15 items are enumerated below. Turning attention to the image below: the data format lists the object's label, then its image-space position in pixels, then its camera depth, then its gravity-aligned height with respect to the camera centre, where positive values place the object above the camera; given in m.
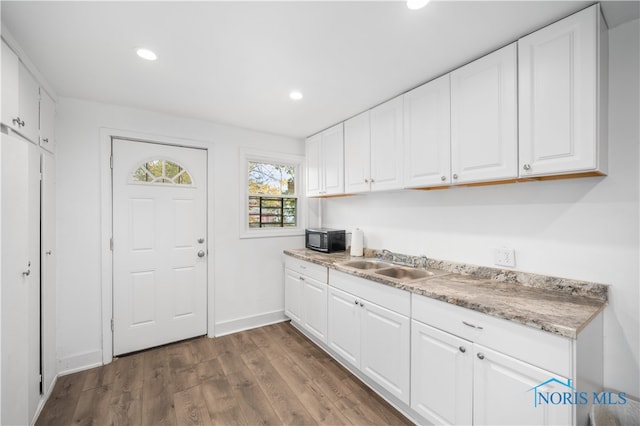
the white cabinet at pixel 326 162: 2.97 +0.58
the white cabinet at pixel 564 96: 1.31 +0.59
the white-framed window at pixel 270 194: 3.30 +0.24
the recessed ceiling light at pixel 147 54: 1.70 +1.00
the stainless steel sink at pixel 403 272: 2.30 -0.52
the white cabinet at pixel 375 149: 2.30 +0.58
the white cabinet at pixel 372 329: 1.82 -0.89
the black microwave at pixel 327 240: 3.10 -0.32
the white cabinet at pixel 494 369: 1.15 -0.77
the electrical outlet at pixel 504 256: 1.84 -0.30
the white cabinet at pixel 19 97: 1.45 +0.68
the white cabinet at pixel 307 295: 2.63 -0.88
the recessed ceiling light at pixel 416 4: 1.29 +1.00
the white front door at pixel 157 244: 2.63 -0.32
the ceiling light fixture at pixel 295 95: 2.28 +1.00
